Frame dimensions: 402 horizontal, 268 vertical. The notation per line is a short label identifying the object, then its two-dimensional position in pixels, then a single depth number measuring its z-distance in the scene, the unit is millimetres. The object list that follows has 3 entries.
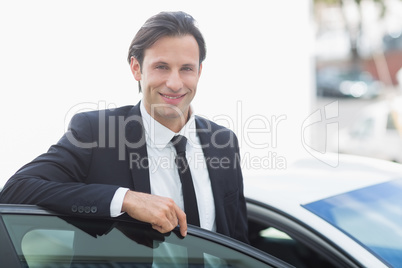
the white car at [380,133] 9294
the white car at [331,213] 3065
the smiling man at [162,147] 2936
